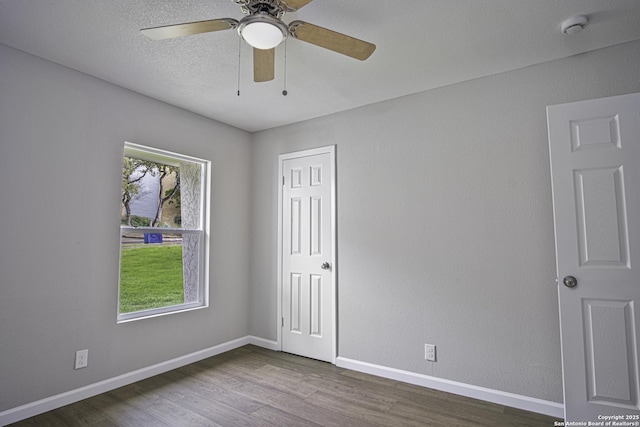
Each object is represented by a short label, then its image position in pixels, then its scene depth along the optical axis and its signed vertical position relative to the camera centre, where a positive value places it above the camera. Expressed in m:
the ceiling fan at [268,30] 1.67 +1.07
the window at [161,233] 3.16 +0.06
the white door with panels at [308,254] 3.61 -0.17
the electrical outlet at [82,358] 2.67 -0.92
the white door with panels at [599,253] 2.09 -0.11
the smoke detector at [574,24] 2.11 +1.32
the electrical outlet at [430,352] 2.96 -1.00
